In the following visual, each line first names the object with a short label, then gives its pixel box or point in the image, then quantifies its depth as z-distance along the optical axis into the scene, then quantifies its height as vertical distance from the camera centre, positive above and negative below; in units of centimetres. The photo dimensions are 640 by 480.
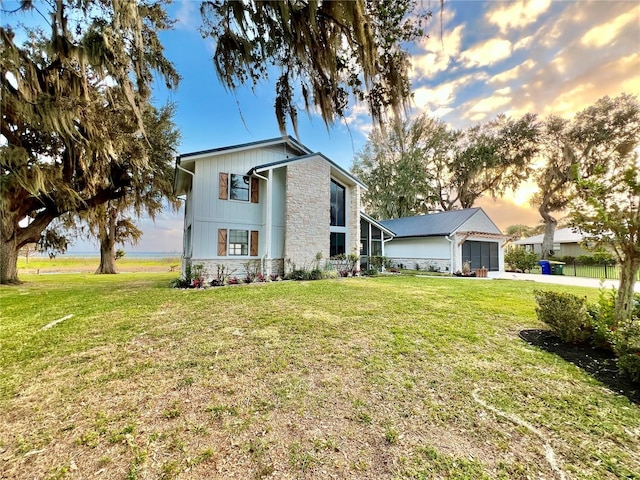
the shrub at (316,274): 1195 -119
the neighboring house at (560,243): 2589 +58
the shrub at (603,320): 376 -111
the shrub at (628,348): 290 -115
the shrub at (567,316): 408 -109
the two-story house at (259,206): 1101 +197
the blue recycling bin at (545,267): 1721 -122
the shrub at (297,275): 1180 -120
